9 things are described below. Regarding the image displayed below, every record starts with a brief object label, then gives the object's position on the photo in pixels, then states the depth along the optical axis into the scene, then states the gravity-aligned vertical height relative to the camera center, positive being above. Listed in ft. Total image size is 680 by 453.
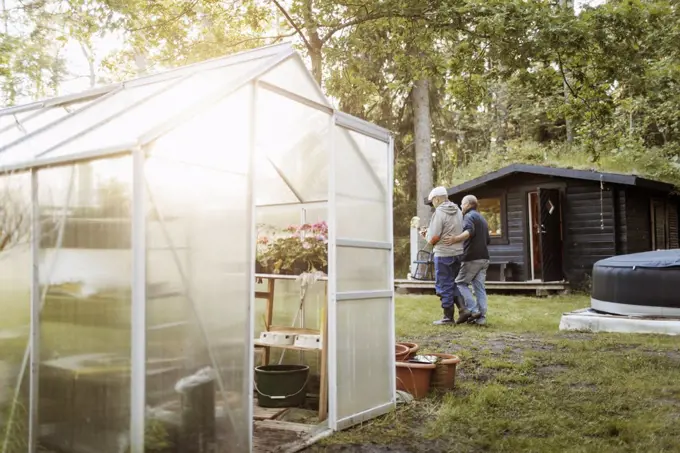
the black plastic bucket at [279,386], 16.26 -2.98
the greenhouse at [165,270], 10.42 -0.07
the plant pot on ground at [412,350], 18.11 -2.34
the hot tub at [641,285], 28.17 -0.91
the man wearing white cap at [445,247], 28.19 +0.79
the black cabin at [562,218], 44.47 +3.24
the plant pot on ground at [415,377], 17.30 -2.92
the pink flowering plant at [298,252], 16.57 +0.35
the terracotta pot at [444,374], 17.60 -2.91
